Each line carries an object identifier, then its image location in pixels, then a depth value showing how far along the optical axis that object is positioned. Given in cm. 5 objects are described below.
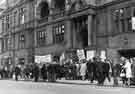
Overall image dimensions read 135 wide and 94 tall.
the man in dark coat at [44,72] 2543
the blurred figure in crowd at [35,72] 2600
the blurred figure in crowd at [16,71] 2934
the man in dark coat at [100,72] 1859
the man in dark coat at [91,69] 1942
